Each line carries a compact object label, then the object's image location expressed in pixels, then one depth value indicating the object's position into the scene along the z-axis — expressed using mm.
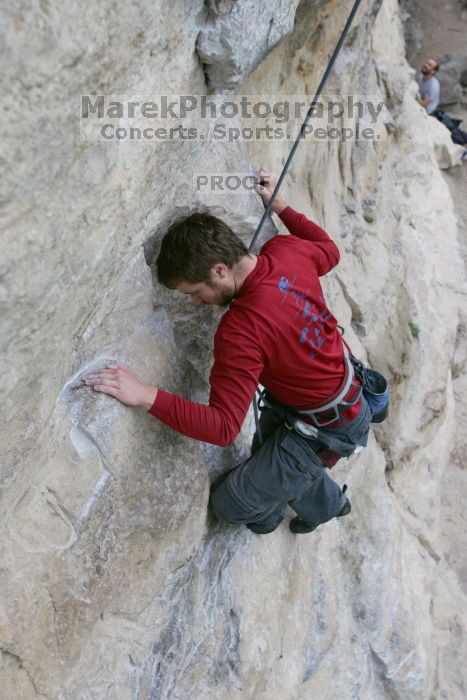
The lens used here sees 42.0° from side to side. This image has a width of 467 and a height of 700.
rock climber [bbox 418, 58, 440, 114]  10000
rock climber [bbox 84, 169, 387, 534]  2250
